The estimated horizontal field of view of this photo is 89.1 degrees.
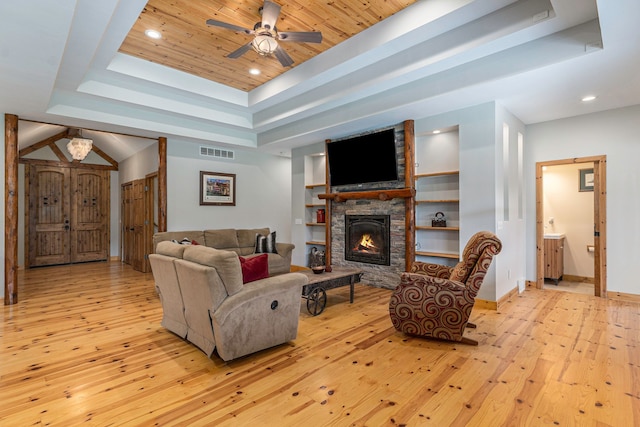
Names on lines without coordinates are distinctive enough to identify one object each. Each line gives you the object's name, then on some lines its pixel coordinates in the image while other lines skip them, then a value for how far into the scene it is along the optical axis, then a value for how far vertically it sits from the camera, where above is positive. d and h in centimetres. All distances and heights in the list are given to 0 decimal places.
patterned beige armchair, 303 -83
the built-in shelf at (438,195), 486 +26
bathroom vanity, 568 -82
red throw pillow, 288 -51
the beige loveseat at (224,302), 260 -77
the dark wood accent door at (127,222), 790 -25
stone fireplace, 522 -25
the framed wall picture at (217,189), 685 +51
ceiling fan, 307 +176
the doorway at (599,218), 475 -11
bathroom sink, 577 -45
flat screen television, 528 +91
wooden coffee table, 391 -91
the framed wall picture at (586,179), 582 +56
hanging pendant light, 656 +133
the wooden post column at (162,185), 620 +51
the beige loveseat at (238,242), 580 -57
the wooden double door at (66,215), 774 -6
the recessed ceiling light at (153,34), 369 +206
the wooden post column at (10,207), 458 +8
